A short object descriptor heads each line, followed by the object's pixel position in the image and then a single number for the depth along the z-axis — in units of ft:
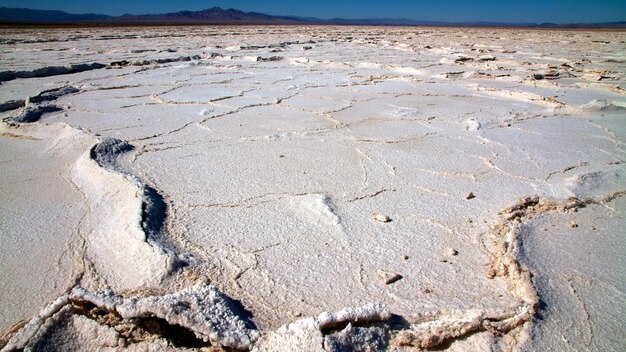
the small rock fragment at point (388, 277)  3.91
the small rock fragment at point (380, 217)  5.12
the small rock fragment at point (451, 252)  4.39
